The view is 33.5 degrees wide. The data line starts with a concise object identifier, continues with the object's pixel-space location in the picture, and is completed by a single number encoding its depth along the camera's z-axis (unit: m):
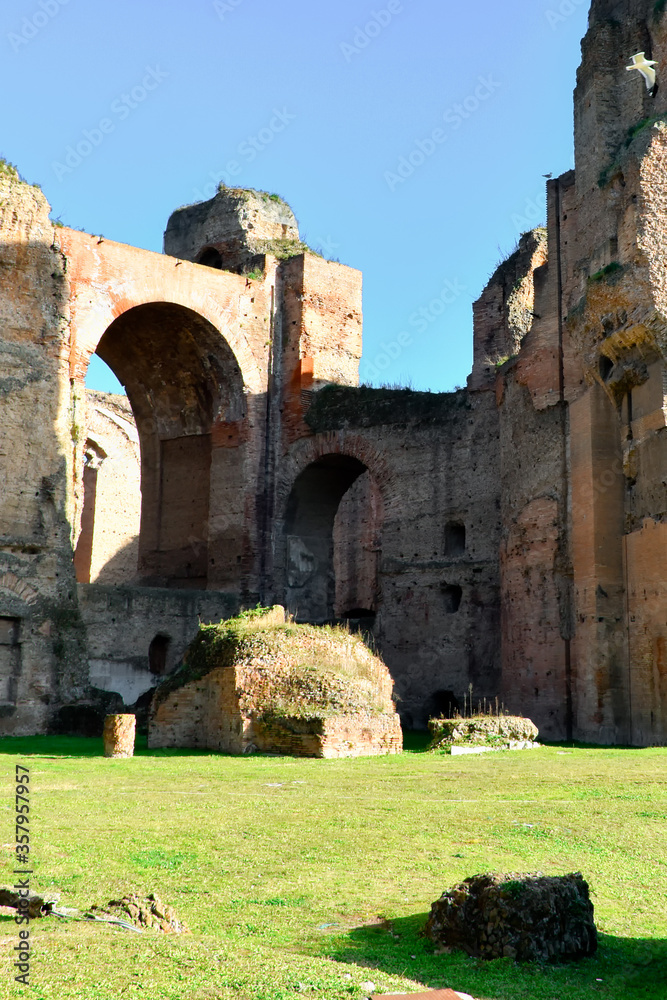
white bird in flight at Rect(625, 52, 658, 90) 14.39
